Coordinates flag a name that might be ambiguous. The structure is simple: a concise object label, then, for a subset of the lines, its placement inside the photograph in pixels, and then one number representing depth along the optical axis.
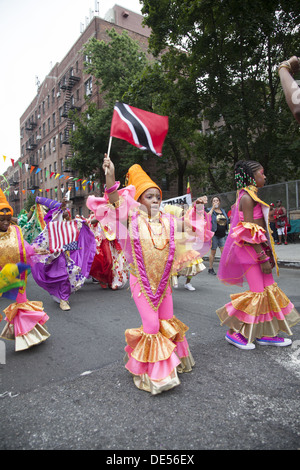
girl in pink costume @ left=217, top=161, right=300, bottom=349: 3.33
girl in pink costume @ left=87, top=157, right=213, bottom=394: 2.61
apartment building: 32.88
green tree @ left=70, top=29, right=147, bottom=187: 23.20
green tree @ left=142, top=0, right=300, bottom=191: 13.78
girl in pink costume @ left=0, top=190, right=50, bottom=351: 3.74
